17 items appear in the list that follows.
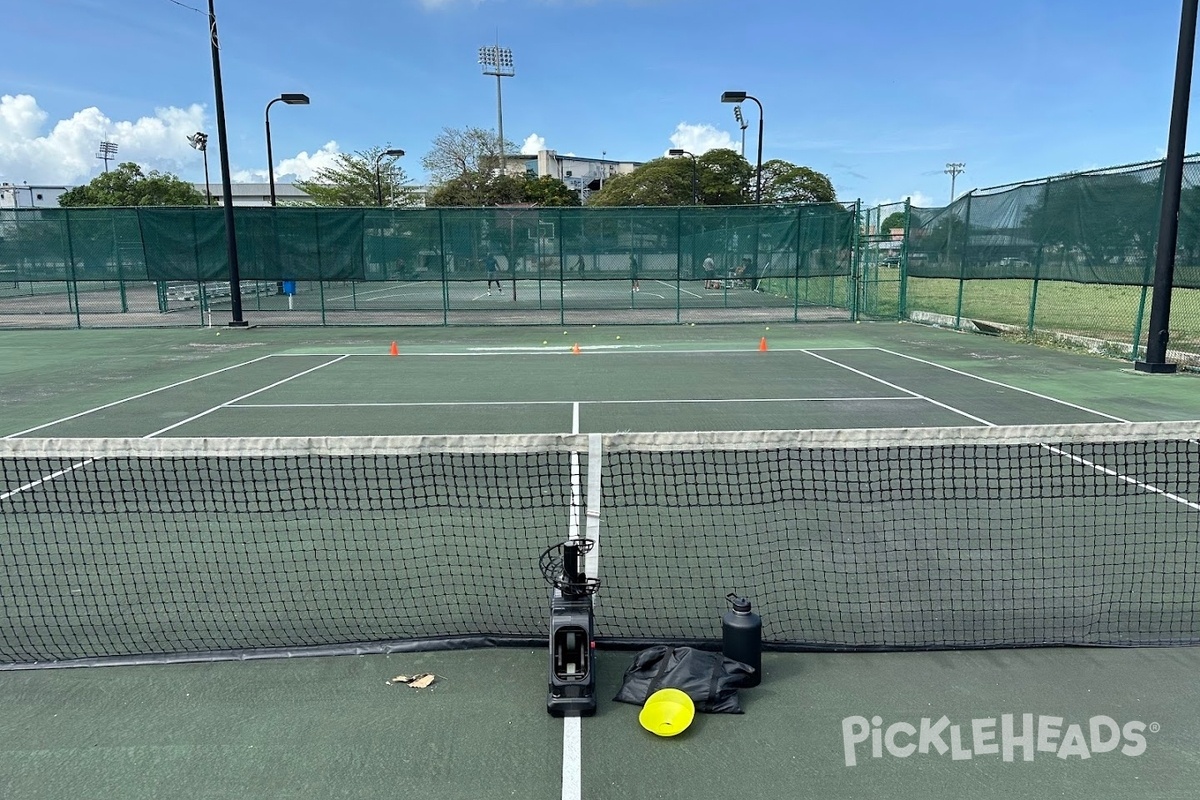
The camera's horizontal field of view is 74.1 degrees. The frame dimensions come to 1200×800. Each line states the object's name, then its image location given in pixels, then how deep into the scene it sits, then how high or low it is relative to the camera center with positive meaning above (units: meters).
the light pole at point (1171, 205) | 11.39 +0.93
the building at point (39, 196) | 107.74 +10.78
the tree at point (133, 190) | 58.28 +5.99
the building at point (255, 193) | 93.44 +10.50
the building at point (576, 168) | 139.38 +19.08
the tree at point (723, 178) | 62.72 +7.32
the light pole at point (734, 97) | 25.55 +5.53
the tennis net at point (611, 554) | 4.16 -1.84
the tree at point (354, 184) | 50.47 +5.50
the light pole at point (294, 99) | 24.19 +5.19
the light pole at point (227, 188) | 18.36 +1.95
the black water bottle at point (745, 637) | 3.64 -1.67
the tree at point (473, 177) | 52.03 +6.21
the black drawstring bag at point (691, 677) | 3.51 -1.82
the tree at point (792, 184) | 63.38 +6.82
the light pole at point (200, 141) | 48.72 +7.92
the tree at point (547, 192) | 61.25 +6.53
